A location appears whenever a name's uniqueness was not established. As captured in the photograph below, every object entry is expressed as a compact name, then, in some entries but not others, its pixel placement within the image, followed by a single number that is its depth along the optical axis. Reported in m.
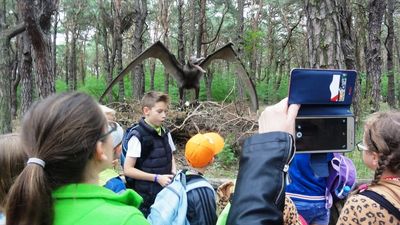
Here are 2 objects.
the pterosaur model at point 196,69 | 9.88
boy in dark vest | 3.22
